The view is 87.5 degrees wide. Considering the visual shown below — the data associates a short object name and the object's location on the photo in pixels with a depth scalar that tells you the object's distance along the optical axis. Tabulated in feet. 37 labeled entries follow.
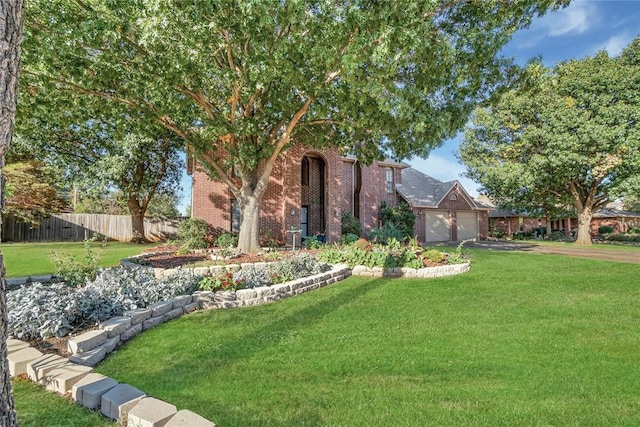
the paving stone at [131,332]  14.55
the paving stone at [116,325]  13.84
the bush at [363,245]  34.29
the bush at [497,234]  101.23
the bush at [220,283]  21.21
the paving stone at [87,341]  12.20
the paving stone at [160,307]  16.83
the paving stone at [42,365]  10.28
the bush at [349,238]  45.24
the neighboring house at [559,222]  112.98
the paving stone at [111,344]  13.08
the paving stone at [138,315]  15.41
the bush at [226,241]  43.55
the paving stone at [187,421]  7.40
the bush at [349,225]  56.80
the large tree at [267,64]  22.53
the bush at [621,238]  84.40
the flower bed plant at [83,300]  13.14
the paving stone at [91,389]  8.96
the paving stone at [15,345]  11.70
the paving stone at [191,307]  18.92
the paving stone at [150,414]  7.59
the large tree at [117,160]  53.21
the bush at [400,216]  63.52
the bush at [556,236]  89.64
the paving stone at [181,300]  18.45
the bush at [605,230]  104.48
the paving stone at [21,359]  10.62
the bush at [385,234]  48.44
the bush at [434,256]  33.37
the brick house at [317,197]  51.67
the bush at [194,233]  42.05
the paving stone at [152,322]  16.10
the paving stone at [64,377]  9.62
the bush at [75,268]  21.03
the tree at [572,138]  58.80
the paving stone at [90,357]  11.74
